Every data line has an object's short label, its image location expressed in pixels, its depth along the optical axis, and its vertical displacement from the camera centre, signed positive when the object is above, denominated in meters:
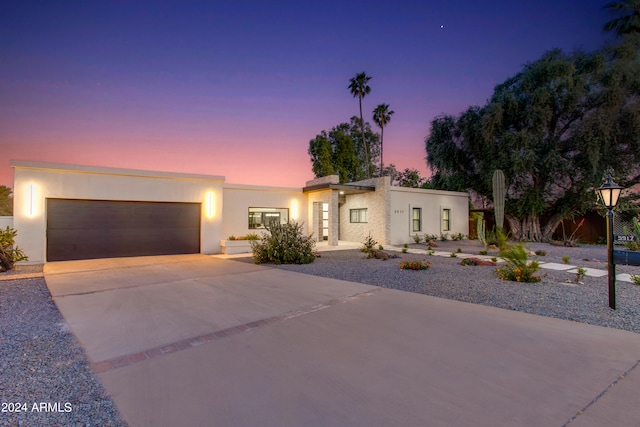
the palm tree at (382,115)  29.30 +10.12
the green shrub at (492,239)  13.82 -0.80
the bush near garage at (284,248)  9.73 -0.90
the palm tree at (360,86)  28.09 +12.35
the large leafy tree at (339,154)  27.47 +6.10
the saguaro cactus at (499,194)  13.82 +1.26
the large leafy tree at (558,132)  14.33 +4.46
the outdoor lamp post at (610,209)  4.67 +0.21
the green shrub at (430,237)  16.46 -0.87
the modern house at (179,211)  10.00 +0.37
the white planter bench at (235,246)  12.56 -1.12
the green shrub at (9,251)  8.55 -0.98
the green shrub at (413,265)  8.23 -1.20
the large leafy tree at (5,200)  26.71 +1.56
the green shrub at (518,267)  6.58 -1.00
